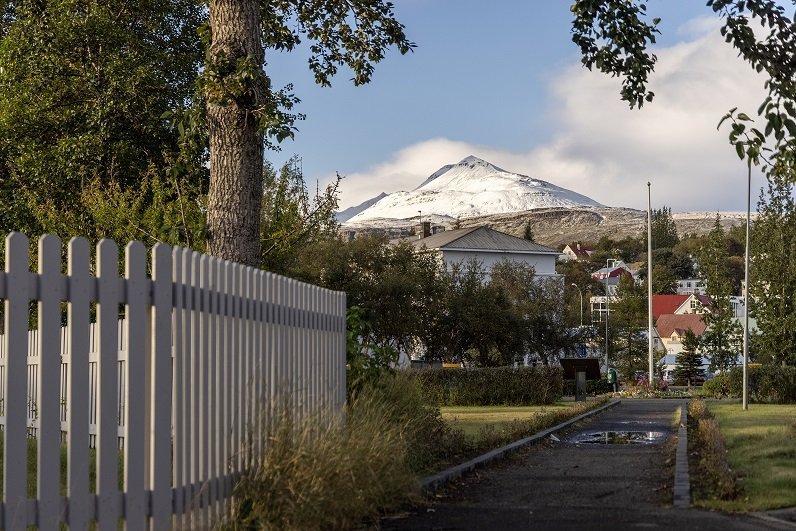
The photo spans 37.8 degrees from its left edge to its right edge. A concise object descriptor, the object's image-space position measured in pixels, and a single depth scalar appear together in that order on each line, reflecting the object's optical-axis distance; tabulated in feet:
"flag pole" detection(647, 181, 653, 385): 154.46
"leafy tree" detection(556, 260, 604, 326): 471.21
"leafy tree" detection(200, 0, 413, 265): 38.14
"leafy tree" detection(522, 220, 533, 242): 552.41
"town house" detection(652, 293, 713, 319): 488.85
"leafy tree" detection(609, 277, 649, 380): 253.24
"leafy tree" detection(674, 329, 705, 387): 213.95
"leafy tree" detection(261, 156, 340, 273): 81.35
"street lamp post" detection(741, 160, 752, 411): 98.73
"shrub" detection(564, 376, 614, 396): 139.44
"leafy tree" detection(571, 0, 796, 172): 30.91
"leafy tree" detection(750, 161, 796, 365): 133.69
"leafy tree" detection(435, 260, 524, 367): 182.09
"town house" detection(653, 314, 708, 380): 431.02
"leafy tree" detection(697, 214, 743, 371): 155.12
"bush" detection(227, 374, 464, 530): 24.11
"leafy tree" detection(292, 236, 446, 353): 168.96
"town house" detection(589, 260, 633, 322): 538.06
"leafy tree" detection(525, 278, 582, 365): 209.87
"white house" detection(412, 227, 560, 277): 341.82
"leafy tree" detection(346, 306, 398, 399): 40.45
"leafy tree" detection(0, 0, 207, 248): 96.37
